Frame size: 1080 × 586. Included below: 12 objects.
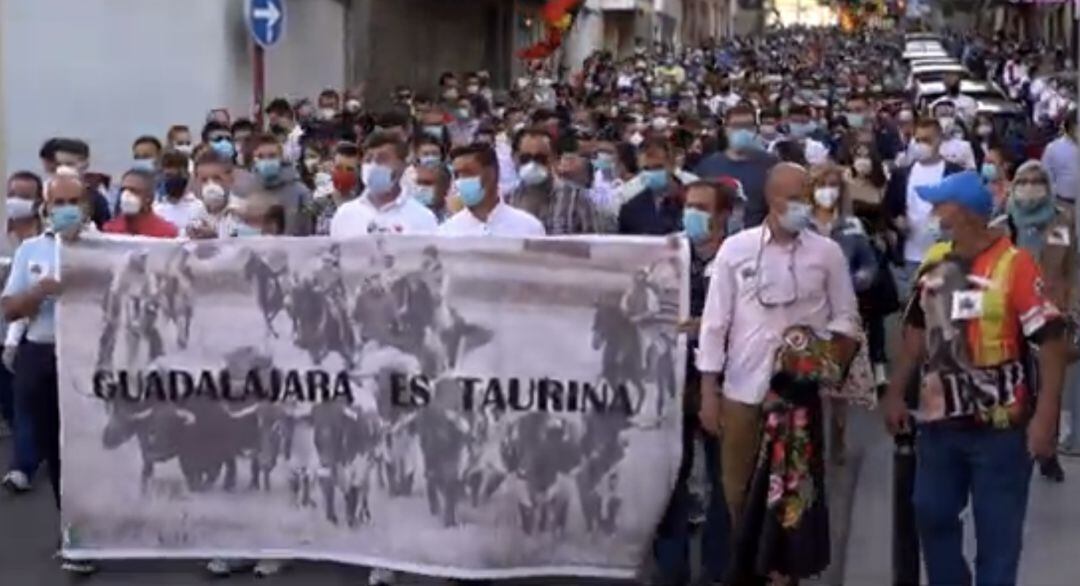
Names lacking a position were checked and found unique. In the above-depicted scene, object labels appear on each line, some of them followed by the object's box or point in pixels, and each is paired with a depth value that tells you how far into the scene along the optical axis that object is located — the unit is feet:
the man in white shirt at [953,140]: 52.80
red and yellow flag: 131.13
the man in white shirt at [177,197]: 42.33
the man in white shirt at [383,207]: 34.06
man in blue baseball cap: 24.30
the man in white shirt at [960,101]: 76.89
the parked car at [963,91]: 99.65
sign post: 69.56
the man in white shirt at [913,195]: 47.11
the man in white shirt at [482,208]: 31.53
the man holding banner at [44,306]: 31.40
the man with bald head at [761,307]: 27.20
